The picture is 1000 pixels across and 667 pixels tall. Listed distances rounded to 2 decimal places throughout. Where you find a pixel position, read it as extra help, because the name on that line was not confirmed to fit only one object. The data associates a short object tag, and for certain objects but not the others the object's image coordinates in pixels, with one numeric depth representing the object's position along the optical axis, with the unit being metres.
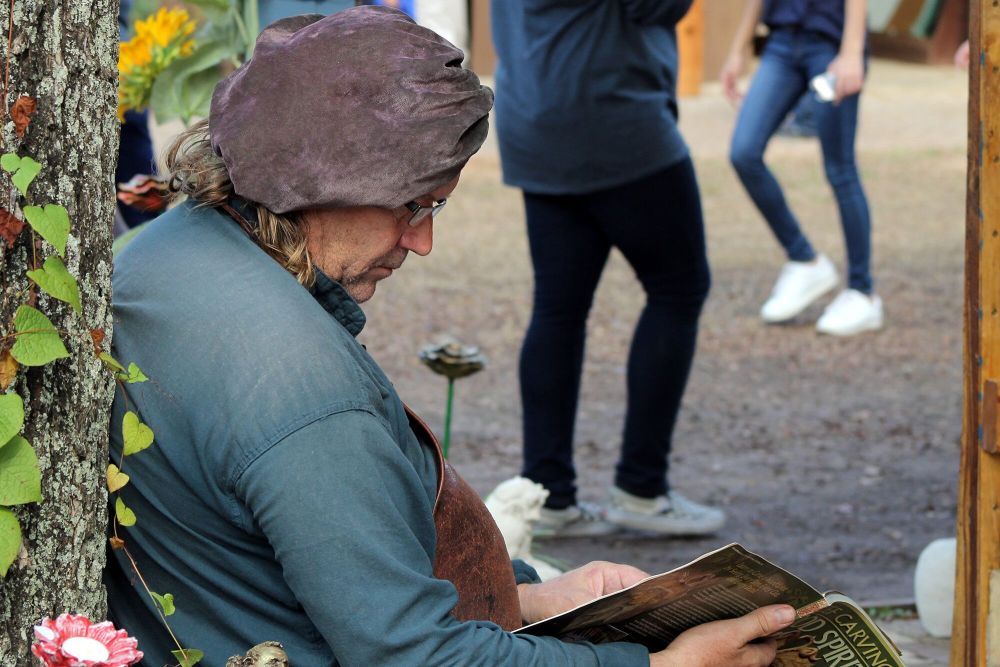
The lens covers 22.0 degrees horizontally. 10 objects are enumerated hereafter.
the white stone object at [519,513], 5.61
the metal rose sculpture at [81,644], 2.44
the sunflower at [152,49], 5.43
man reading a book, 2.65
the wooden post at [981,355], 3.53
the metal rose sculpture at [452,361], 6.28
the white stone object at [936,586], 5.56
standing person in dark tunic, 6.23
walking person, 10.17
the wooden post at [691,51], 22.32
